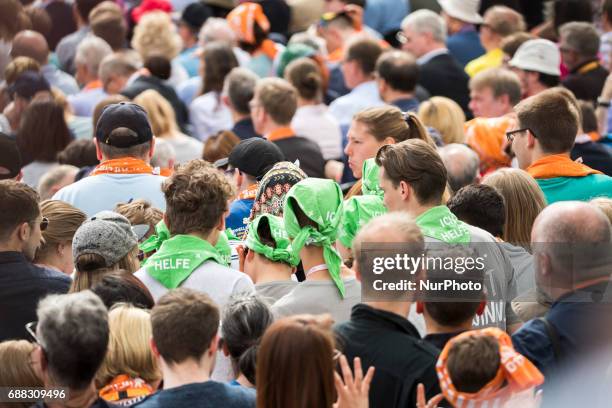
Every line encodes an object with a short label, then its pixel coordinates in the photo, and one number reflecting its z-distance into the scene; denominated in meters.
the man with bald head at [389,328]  9.09
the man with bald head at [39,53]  22.45
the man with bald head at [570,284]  8.98
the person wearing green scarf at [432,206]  11.00
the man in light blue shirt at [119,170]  13.66
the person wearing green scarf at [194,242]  10.89
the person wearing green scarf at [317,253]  10.51
